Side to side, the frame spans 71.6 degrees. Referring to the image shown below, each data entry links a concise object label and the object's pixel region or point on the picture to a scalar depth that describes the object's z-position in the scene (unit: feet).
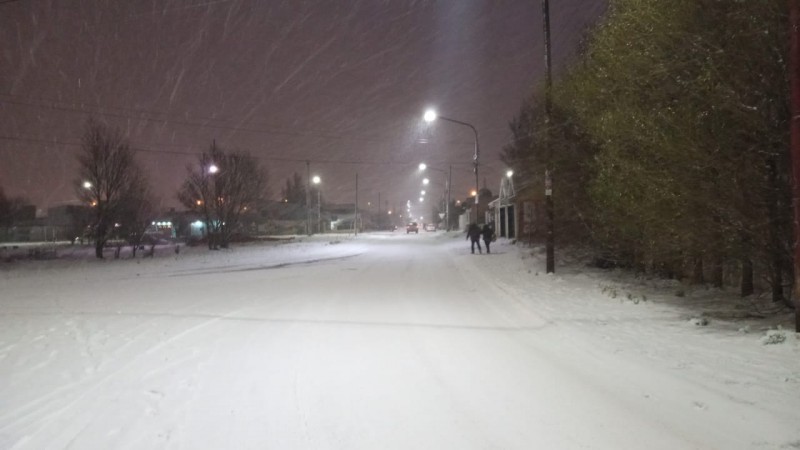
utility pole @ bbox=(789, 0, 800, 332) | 22.17
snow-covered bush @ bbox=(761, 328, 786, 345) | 22.99
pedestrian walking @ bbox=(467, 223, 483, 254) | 90.17
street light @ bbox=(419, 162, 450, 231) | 205.40
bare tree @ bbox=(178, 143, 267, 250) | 126.21
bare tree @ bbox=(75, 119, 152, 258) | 97.55
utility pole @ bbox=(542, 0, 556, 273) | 50.29
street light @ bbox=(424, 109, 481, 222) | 87.04
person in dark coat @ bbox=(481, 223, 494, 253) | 89.15
